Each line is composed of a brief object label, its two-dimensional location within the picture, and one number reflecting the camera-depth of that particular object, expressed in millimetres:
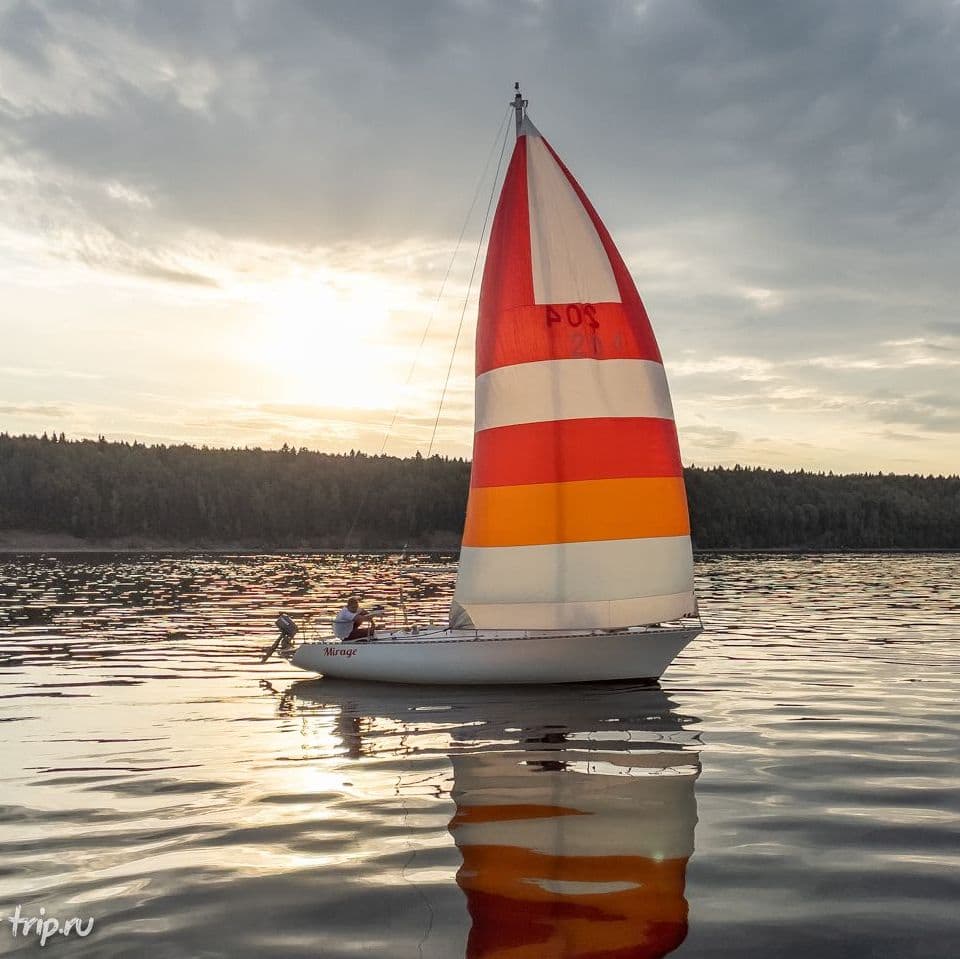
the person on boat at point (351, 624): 24828
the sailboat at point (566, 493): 22453
